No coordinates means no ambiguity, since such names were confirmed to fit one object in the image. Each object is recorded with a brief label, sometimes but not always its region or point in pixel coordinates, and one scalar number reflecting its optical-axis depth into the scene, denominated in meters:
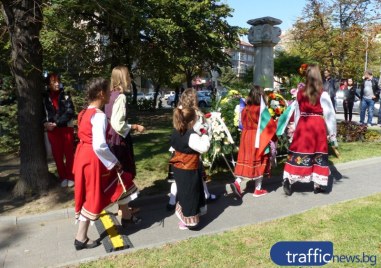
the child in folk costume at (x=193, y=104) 4.61
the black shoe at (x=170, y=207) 5.41
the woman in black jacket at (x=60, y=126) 5.89
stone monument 10.59
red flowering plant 7.39
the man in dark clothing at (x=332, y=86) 13.15
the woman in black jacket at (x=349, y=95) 13.62
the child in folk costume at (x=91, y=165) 3.99
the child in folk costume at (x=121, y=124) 4.44
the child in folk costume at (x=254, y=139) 5.79
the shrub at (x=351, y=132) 10.12
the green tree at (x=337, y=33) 12.41
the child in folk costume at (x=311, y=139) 5.78
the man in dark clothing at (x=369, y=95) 12.79
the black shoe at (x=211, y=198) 5.72
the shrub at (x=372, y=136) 10.25
